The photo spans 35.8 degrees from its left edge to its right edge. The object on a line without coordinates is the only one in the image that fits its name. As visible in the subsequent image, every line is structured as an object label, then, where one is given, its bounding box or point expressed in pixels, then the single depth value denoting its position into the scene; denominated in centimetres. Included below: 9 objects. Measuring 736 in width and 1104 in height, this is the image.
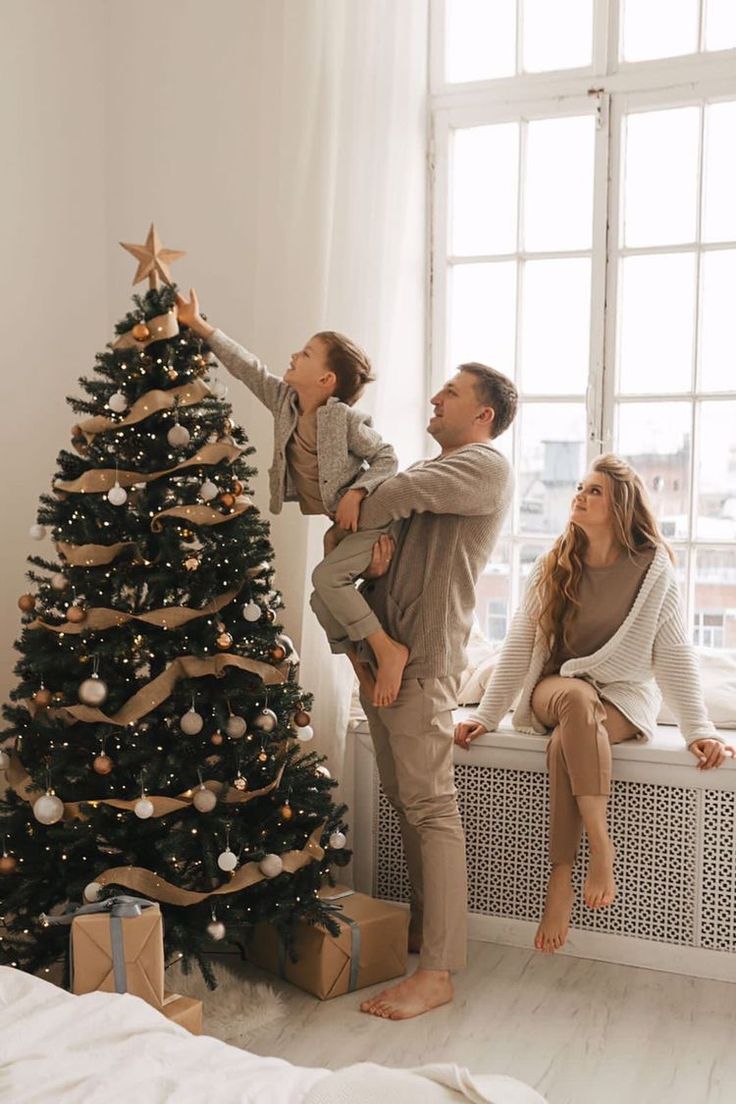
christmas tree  243
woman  277
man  265
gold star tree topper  264
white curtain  320
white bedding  130
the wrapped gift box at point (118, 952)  217
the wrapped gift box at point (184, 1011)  225
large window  335
